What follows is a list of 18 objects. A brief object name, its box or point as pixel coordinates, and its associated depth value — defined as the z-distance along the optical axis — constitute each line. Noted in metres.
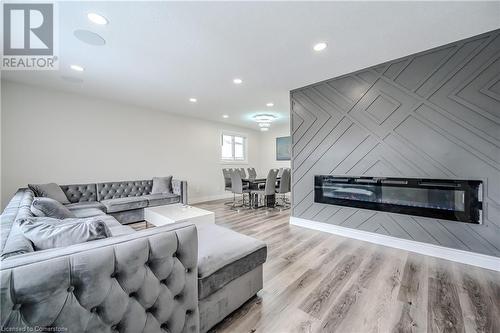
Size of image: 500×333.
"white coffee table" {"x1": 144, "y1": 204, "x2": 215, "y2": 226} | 2.91
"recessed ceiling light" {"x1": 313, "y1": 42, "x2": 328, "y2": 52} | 2.49
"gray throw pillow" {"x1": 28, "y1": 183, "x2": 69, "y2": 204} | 3.36
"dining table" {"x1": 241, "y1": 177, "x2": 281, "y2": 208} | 5.51
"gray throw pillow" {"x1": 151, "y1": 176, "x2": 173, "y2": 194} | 4.81
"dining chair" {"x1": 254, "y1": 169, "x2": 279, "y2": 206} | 5.00
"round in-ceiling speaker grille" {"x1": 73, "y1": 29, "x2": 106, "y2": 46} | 2.22
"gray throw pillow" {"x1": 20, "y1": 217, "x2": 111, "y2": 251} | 1.14
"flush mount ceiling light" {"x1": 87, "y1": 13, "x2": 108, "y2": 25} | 1.97
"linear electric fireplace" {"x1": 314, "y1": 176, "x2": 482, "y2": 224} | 2.40
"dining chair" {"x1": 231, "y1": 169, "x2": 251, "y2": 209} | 5.36
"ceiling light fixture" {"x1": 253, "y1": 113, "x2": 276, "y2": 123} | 5.80
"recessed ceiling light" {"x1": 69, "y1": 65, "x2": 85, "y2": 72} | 3.01
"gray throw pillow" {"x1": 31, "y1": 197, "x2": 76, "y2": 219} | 1.93
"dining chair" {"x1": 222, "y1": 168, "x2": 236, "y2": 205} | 6.07
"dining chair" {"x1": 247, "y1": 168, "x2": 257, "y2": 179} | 7.18
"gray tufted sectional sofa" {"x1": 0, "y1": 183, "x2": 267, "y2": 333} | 0.76
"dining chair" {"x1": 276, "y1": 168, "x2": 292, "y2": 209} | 5.14
